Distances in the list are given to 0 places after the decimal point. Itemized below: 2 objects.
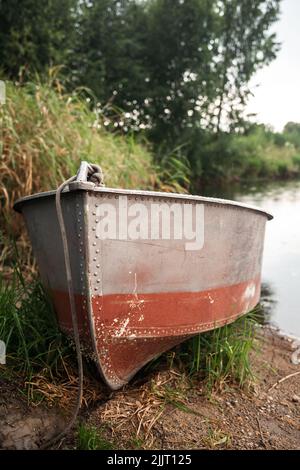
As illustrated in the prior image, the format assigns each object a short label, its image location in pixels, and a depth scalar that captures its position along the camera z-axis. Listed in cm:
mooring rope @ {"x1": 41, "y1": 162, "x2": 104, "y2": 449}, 192
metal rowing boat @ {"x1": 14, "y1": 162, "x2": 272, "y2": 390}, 194
